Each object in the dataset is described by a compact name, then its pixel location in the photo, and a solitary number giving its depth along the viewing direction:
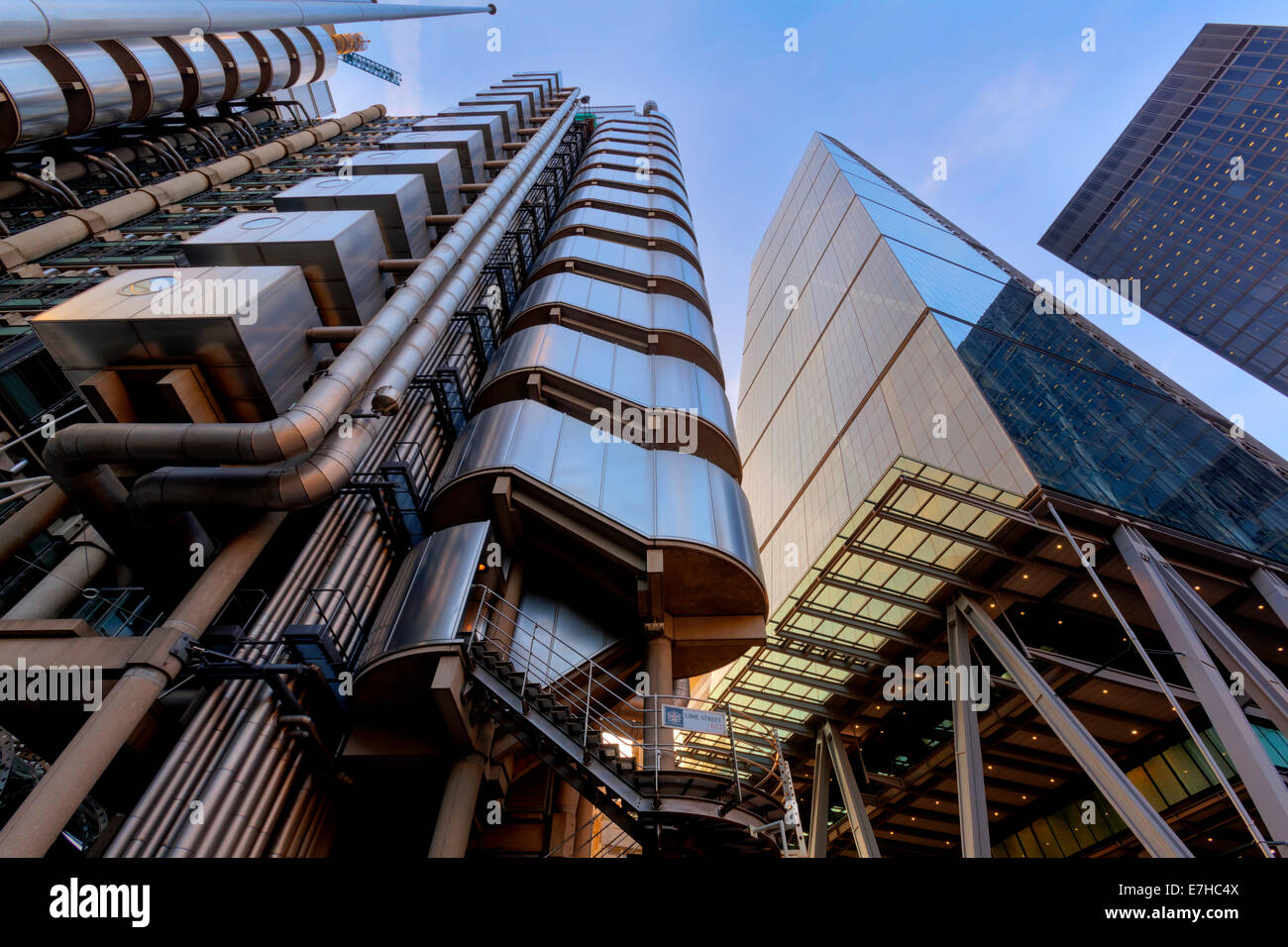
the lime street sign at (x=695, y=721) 7.85
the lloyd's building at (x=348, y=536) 7.88
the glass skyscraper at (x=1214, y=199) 78.38
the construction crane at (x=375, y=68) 89.94
